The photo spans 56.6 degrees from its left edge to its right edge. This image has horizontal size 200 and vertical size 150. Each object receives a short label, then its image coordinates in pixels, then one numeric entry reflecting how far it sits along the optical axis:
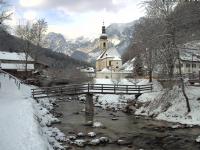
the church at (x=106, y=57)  58.82
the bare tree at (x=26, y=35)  37.11
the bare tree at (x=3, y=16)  23.75
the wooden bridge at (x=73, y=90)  22.26
